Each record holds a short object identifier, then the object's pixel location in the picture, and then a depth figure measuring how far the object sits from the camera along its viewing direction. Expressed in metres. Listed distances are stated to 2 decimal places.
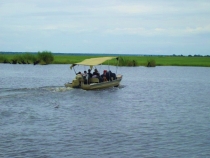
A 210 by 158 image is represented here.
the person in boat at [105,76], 34.82
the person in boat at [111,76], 35.44
